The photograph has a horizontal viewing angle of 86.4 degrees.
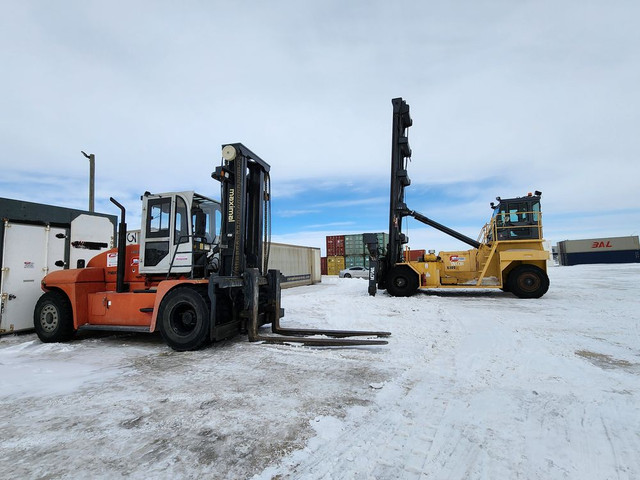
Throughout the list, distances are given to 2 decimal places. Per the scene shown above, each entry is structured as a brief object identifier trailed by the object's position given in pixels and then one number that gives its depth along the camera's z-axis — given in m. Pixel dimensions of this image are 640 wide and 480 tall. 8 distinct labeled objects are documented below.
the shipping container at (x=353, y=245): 34.75
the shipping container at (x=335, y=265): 35.53
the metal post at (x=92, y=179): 14.83
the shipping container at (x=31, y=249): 7.57
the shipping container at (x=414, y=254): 37.72
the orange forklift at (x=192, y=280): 5.73
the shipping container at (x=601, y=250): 47.19
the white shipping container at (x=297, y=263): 19.91
